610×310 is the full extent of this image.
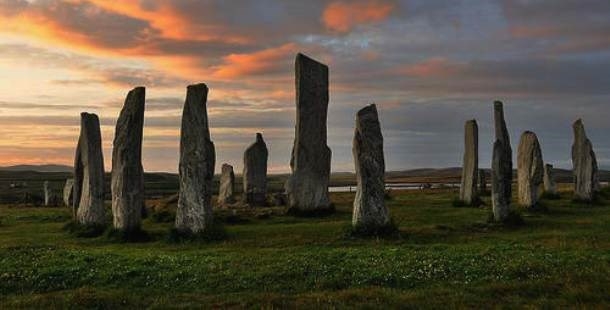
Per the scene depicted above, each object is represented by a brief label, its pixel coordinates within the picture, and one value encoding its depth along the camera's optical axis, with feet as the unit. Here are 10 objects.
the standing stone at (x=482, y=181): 153.03
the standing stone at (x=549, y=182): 139.85
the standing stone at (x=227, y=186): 132.77
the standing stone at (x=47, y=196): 166.20
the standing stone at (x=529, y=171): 110.83
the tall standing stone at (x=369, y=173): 80.43
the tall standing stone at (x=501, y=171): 91.81
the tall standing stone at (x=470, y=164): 122.04
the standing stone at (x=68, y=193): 157.38
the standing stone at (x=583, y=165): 127.03
